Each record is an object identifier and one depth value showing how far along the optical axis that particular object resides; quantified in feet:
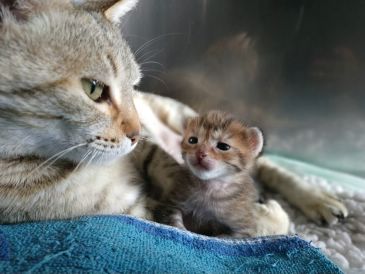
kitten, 0.48
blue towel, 0.34
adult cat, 0.37
